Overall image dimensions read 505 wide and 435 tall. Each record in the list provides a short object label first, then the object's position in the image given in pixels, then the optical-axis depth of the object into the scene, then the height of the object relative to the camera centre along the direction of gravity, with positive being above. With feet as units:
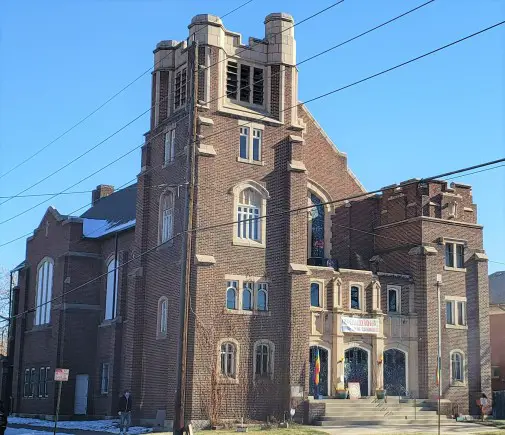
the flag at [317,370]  127.03 +3.95
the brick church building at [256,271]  121.90 +19.39
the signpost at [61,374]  101.43 +2.12
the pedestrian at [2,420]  97.66 -3.19
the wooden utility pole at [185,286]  93.91 +12.06
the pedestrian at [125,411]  113.62 -2.33
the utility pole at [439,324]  137.49 +11.99
